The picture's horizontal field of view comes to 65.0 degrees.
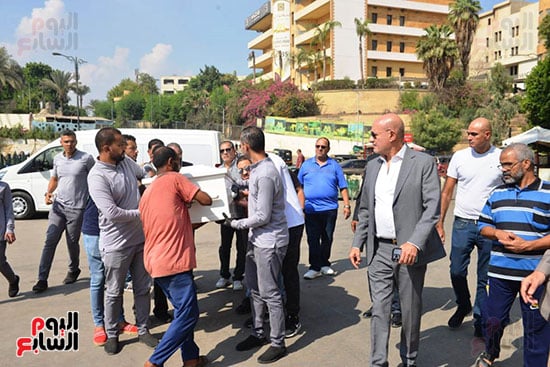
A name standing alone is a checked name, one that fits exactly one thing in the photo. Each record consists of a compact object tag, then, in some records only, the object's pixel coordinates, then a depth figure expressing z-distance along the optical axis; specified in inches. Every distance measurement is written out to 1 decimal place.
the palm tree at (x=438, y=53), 1663.4
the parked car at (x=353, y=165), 865.0
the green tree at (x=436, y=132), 1366.9
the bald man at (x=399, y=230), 129.2
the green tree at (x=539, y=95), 1022.4
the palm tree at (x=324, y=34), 1962.4
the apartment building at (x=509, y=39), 2321.6
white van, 460.1
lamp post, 1049.8
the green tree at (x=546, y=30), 1167.8
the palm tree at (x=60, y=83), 3117.6
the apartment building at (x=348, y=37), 2064.5
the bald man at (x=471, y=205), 167.3
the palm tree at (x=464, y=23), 1726.1
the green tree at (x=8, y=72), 2172.6
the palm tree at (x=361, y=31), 1859.1
